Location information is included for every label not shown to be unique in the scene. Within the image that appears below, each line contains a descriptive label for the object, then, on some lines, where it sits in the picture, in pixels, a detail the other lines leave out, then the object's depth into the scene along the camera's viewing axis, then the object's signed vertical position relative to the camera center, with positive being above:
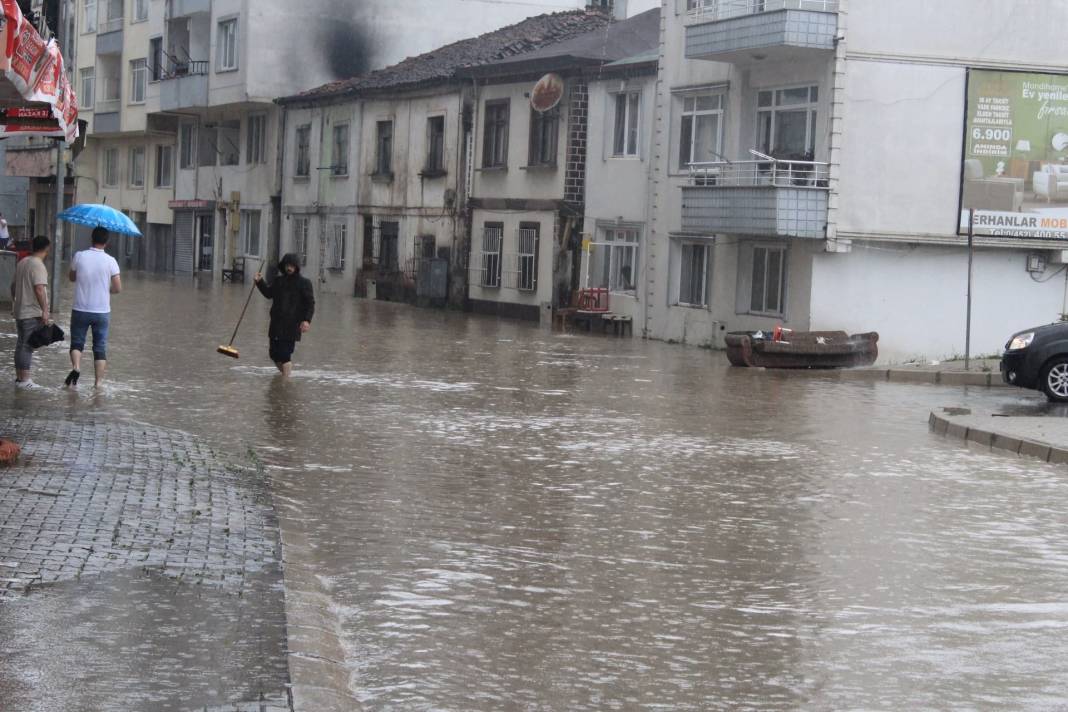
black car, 20.53 -1.13
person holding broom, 19.48 -0.84
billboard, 28.92 +2.19
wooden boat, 25.92 -1.42
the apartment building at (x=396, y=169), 43.25 +2.26
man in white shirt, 16.64 -0.71
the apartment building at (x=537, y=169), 37.62 +2.05
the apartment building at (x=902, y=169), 28.67 +1.81
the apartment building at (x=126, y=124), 61.81 +4.35
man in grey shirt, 16.25 -0.71
